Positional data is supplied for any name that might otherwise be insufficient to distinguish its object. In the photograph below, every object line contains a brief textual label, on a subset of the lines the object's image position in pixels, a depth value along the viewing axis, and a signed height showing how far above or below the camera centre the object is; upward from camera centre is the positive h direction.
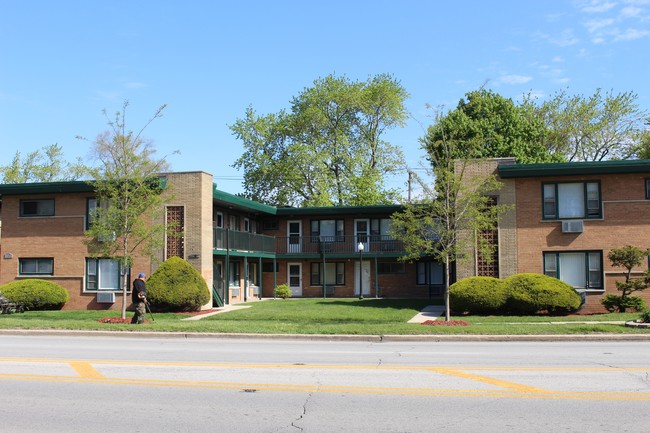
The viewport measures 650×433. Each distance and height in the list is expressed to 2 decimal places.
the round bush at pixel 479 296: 25.44 -1.27
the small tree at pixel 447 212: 21.73 +1.59
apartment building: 26.91 +1.23
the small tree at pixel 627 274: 24.83 -0.49
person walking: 22.08 -1.13
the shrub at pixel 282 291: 37.81 -1.56
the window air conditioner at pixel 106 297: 29.53 -1.44
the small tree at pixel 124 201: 23.52 +2.11
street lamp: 37.11 -0.30
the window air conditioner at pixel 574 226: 26.98 +1.36
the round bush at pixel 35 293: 28.80 -1.24
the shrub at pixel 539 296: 25.09 -1.27
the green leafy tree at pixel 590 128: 53.78 +10.42
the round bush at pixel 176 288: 27.17 -0.98
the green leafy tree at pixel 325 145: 55.75 +9.82
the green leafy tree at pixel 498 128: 45.84 +8.97
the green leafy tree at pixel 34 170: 54.81 +7.62
